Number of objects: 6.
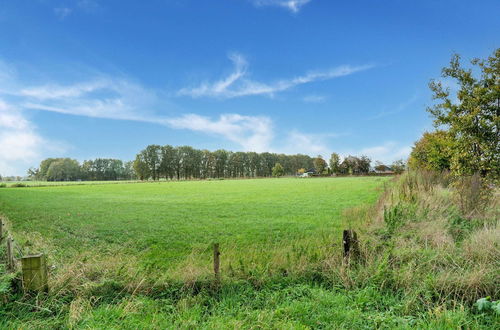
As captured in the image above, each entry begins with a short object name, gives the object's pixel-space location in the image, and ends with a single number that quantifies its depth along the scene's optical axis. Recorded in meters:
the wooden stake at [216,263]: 4.38
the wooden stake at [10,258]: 4.29
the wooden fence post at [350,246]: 4.86
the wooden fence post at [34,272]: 3.85
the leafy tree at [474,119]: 9.55
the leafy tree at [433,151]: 10.78
